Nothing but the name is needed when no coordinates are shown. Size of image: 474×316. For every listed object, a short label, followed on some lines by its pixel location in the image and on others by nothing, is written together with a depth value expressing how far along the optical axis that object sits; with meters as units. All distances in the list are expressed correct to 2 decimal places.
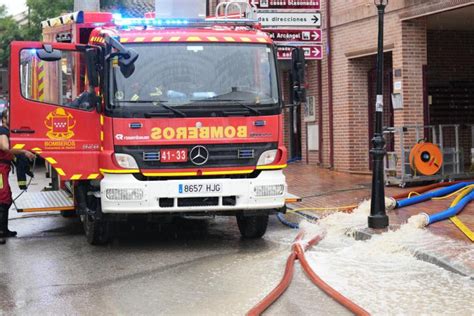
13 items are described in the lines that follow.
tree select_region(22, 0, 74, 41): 32.16
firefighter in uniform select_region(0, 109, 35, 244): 9.62
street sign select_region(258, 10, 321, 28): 14.69
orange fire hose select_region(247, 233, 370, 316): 5.57
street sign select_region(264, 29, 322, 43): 14.80
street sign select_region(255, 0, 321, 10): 14.90
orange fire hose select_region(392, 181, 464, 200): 11.38
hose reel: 13.29
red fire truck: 8.12
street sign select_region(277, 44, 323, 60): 15.12
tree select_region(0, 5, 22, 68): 39.03
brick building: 14.20
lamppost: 9.03
